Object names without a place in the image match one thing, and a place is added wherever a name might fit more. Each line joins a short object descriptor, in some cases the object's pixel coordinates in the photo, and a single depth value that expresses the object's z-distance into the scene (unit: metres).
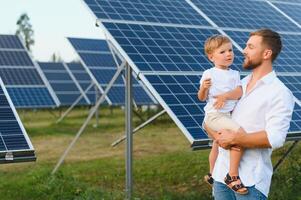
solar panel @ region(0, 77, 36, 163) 5.68
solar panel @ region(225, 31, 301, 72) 9.18
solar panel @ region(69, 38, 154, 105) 18.92
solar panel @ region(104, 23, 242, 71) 7.77
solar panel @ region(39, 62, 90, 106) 22.77
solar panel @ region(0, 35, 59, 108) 19.03
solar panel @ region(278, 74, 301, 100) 8.30
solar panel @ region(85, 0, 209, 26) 8.64
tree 55.06
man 3.34
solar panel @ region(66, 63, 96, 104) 23.24
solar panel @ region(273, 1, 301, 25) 11.89
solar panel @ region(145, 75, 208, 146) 6.42
